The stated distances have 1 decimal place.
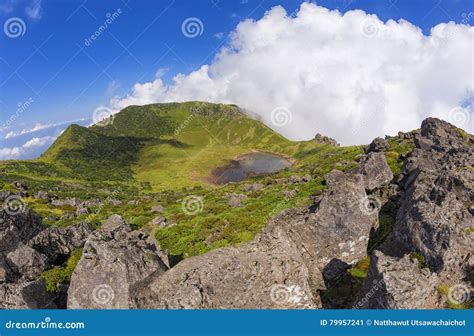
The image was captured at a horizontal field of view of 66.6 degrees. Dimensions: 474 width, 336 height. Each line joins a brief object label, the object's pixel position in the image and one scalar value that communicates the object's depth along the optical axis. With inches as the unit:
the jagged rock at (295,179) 2561.0
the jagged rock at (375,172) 1654.8
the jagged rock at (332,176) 1971.6
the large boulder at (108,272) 743.1
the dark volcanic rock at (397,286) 630.5
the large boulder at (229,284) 652.7
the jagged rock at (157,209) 2574.6
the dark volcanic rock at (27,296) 802.8
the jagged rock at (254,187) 2824.8
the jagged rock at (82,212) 2770.7
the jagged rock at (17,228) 1222.9
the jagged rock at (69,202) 3731.1
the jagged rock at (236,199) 2108.1
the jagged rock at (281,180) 2799.7
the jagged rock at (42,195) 4175.7
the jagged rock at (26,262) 1002.1
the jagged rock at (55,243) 1120.2
